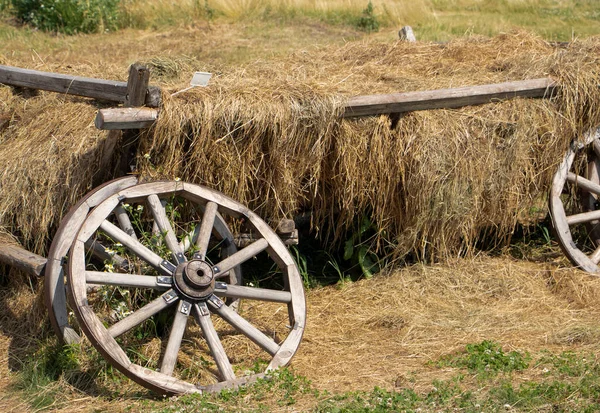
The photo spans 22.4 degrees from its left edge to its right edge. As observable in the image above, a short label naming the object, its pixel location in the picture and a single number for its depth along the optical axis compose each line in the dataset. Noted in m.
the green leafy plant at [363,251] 10.95
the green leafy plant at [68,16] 19.94
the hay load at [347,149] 9.58
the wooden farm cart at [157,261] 8.23
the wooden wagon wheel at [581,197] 11.32
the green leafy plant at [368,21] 22.46
